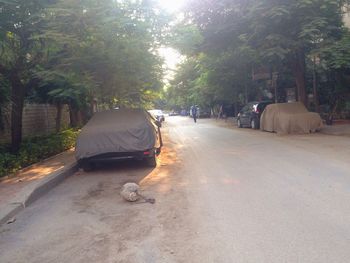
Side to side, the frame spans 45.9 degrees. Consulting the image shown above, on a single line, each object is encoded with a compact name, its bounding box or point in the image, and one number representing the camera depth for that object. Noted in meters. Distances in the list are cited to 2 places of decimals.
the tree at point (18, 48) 10.38
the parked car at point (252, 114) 25.34
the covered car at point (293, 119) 19.77
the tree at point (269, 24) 16.86
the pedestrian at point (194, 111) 41.49
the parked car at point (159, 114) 40.40
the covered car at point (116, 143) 10.58
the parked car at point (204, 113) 57.41
